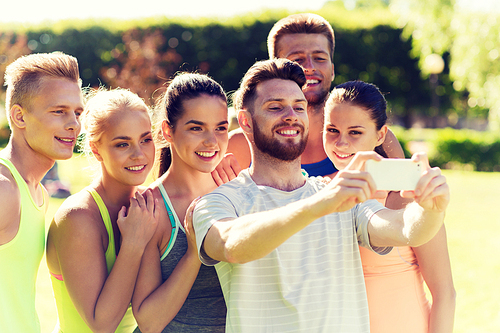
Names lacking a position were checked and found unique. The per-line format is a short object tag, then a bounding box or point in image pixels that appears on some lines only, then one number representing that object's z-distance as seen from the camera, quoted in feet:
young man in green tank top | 8.16
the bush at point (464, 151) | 64.08
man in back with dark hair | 12.00
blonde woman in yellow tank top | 8.01
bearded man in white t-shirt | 6.20
